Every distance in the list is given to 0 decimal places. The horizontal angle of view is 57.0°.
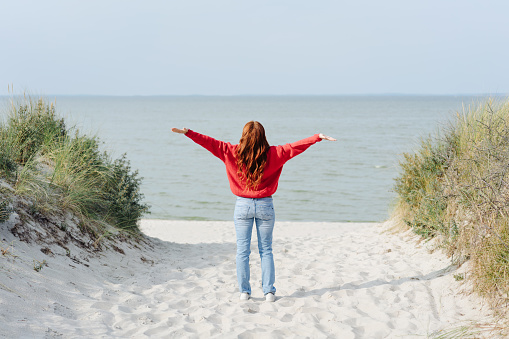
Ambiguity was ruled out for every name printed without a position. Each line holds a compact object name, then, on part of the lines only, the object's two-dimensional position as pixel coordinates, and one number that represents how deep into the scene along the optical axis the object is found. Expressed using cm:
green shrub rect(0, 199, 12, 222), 580
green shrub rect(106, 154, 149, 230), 812
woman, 501
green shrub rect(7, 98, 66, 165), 781
